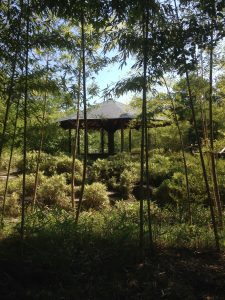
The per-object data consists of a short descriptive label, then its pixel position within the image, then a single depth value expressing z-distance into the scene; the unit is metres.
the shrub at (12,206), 4.49
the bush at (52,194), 5.09
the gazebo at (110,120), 9.43
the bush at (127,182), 5.99
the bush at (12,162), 8.65
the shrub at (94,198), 5.16
